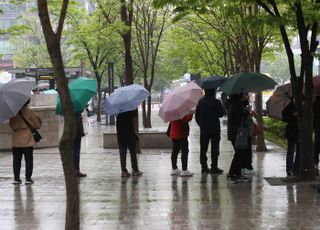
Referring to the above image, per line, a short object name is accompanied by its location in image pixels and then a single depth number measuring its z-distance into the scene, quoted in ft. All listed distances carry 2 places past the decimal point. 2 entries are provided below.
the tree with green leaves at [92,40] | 87.35
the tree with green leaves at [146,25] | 73.31
